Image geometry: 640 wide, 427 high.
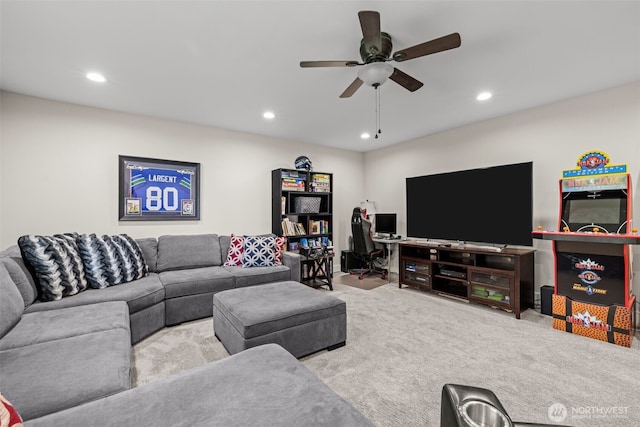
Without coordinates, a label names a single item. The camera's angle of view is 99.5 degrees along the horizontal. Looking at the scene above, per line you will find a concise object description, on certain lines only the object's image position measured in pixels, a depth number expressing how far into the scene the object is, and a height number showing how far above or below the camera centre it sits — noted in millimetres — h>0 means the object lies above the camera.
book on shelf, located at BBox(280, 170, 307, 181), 4387 +676
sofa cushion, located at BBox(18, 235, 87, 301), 2100 -414
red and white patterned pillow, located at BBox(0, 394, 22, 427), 639 -492
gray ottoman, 1962 -809
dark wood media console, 3049 -747
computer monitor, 4922 -148
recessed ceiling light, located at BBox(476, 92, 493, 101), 2957 +1333
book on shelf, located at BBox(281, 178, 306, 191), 4391 +510
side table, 4213 -902
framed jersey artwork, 3361 +334
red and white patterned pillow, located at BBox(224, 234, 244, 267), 3539 -504
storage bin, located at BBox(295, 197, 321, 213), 4625 +187
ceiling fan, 1631 +1089
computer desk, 4520 -453
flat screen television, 3131 +134
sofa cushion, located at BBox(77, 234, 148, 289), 2461 -440
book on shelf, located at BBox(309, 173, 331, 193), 4719 +568
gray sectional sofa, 888 -659
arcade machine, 2326 -343
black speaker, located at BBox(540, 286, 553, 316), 2967 -933
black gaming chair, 4695 -491
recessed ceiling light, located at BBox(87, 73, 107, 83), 2466 +1277
